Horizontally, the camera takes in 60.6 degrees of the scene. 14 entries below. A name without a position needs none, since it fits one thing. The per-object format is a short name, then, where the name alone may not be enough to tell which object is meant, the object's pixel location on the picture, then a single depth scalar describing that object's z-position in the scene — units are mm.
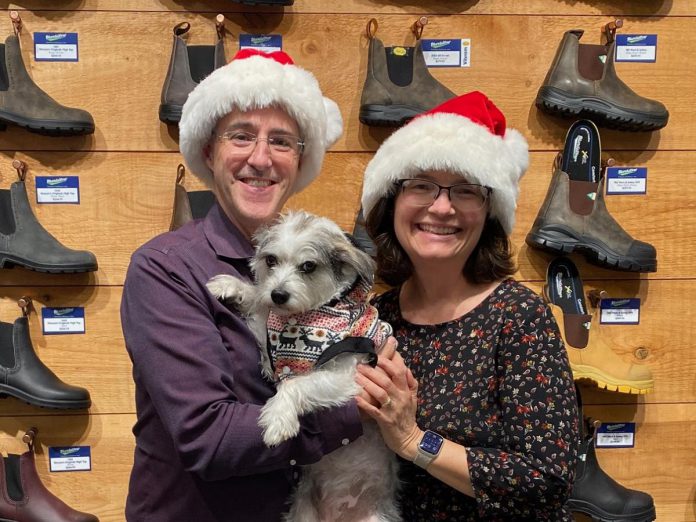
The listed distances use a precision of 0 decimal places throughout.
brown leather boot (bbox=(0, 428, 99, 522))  2254
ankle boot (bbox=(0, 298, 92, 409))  2223
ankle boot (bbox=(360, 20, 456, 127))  2217
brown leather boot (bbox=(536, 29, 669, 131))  2285
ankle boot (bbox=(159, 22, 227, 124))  2195
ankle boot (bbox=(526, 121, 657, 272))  2291
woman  1231
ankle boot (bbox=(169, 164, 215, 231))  2268
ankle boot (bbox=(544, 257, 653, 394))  2283
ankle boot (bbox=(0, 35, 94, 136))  2186
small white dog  1293
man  1133
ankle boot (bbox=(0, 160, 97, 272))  2213
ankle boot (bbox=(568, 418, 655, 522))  2303
